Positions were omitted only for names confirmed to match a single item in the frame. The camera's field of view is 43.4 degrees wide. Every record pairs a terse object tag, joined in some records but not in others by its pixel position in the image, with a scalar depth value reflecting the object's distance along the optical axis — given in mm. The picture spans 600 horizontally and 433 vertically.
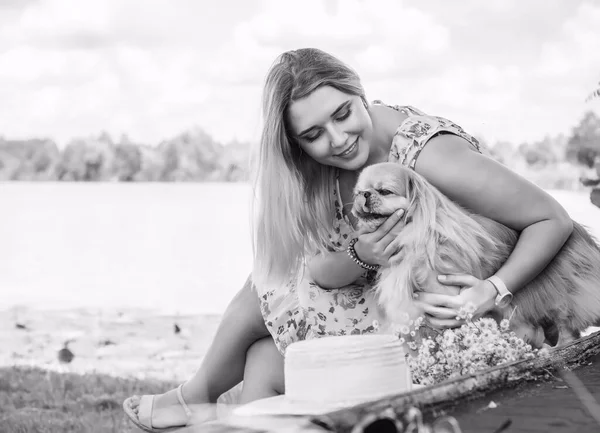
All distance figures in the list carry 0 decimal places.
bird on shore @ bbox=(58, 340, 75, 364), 5094
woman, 2320
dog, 2379
